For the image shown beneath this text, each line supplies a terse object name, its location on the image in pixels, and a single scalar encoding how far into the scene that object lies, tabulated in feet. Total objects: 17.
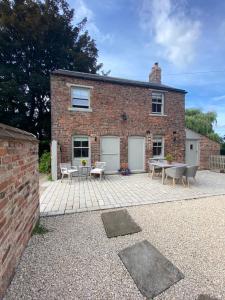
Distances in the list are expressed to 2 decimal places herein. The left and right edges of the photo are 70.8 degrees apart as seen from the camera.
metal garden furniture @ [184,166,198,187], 21.88
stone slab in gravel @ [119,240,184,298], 6.44
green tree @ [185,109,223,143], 56.54
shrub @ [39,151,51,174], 32.14
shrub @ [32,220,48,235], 10.53
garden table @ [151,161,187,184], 23.98
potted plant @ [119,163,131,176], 31.14
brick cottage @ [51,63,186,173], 28.81
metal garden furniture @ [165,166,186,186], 21.54
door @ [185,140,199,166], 38.04
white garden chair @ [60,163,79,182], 25.09
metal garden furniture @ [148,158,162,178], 27.29
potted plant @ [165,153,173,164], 25.89
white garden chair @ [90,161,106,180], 26.37
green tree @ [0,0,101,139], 37.88
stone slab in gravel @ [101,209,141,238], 10.70
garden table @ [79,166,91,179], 28.95
